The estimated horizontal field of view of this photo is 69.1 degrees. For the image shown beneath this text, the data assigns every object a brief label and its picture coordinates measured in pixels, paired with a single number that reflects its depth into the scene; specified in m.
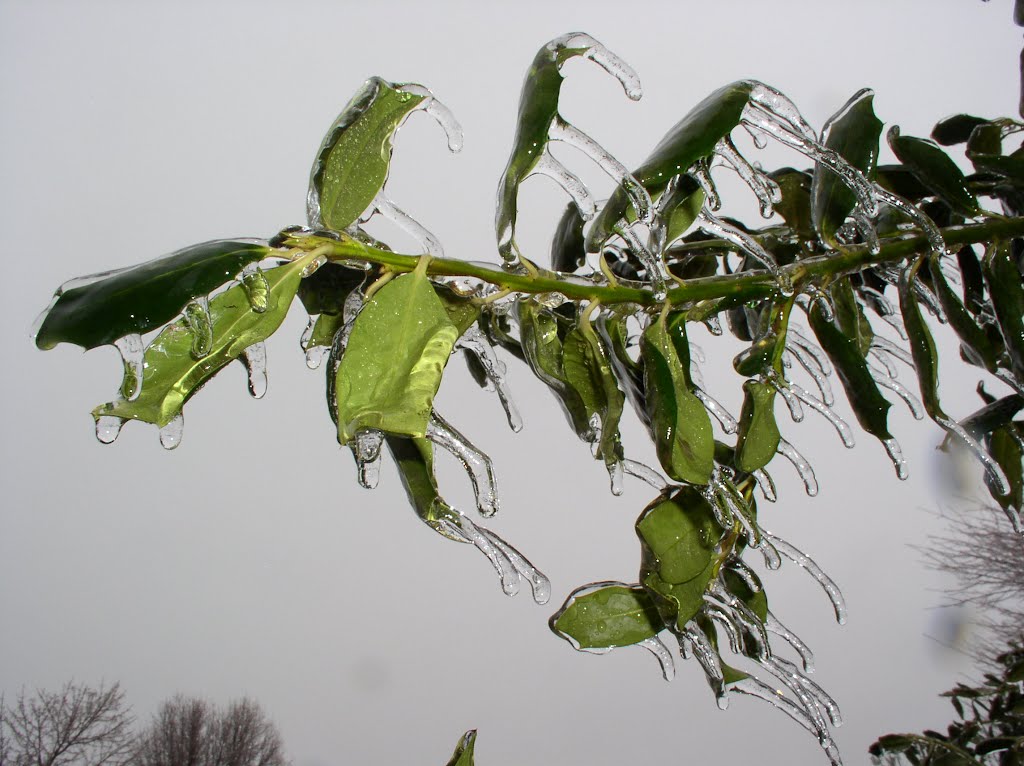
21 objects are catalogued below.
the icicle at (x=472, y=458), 0.29
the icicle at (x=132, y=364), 0.24
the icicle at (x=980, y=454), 0.38
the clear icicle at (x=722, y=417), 0.41
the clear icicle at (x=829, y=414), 0.40
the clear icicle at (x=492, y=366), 0.35
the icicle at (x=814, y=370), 0.43
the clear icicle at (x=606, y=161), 0.30
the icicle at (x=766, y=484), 0.37
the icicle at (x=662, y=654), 0.35
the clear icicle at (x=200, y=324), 0.24
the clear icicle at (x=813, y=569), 0.38
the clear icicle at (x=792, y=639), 0.38
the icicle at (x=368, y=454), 0.24
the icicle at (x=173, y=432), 0.25
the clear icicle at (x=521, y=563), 0.30
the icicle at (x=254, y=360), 0.28
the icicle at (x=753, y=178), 0.35
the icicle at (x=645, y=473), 0.36
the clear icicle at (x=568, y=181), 0.33
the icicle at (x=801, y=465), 0.41
